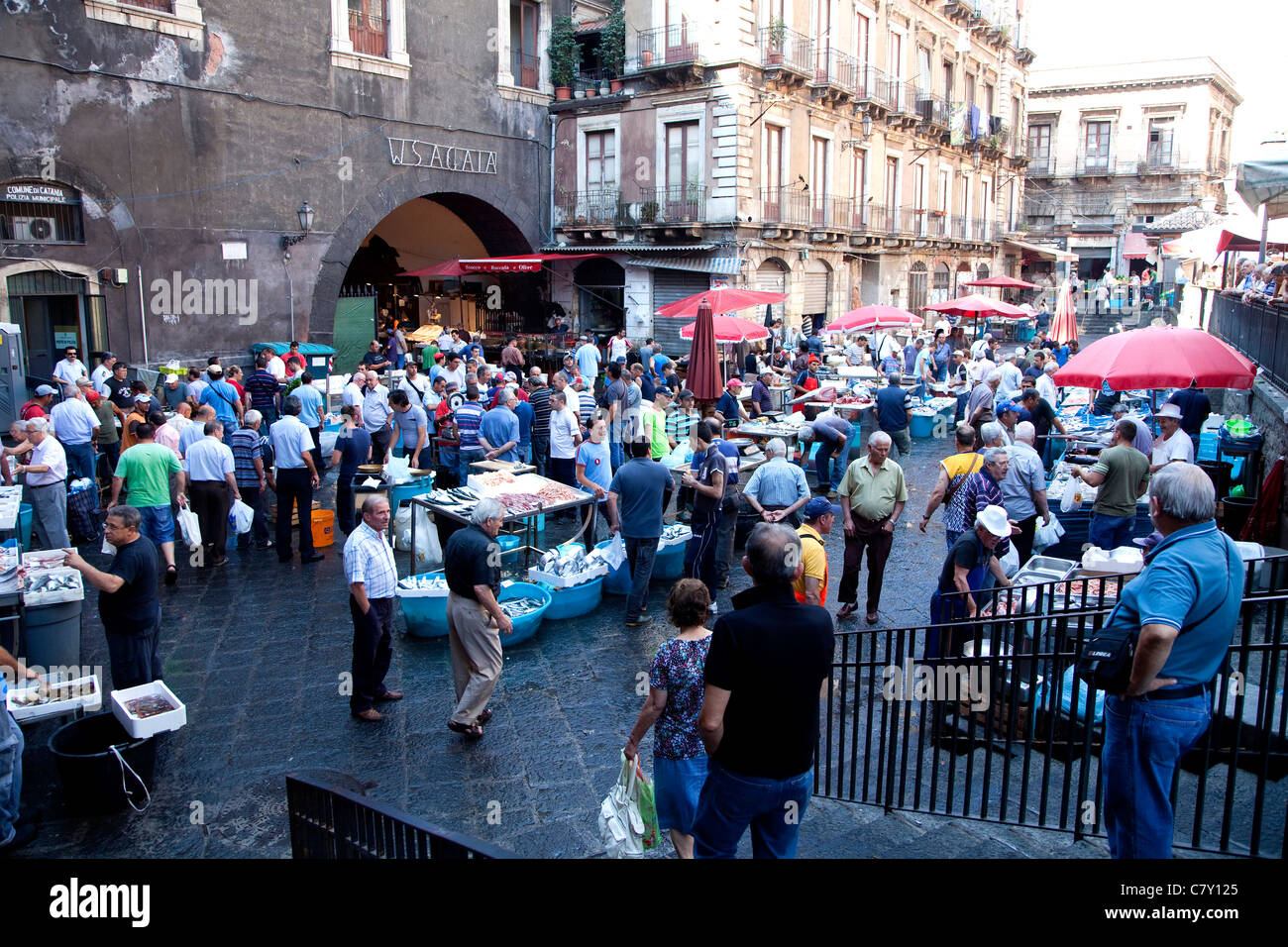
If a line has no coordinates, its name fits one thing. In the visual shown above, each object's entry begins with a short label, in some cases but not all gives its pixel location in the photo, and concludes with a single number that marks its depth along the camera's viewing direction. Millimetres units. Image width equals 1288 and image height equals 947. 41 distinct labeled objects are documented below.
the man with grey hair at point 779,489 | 8102
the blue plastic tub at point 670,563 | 9102
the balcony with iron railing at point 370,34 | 20609
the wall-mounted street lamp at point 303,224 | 19656
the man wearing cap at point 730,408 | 13180
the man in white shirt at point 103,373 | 13477
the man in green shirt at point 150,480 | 8453
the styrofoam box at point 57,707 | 5477
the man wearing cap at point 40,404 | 9996
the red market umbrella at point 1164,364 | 8172
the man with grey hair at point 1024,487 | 7691
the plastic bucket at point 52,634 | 6297
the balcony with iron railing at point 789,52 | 23750
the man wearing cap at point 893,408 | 13273
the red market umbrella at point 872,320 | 18234
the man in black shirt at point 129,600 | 5531
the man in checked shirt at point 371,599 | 6047
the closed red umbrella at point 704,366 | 12750
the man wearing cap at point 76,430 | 10602
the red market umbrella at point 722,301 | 16359
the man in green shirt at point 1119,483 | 7941
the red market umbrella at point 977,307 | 20906
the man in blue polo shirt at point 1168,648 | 3432
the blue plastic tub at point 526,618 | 7477
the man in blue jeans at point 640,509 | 7664
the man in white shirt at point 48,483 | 8789
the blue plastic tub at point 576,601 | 8055
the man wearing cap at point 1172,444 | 8398
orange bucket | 10203
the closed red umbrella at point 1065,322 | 20781
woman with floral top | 4059
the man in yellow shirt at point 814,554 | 6141
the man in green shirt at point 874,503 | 7699
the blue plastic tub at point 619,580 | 8656
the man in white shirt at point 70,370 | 12867
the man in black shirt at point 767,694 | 3357
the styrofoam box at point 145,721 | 5223
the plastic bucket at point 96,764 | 5066
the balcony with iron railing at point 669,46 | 23547
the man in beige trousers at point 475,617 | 5836
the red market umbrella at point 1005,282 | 28719
